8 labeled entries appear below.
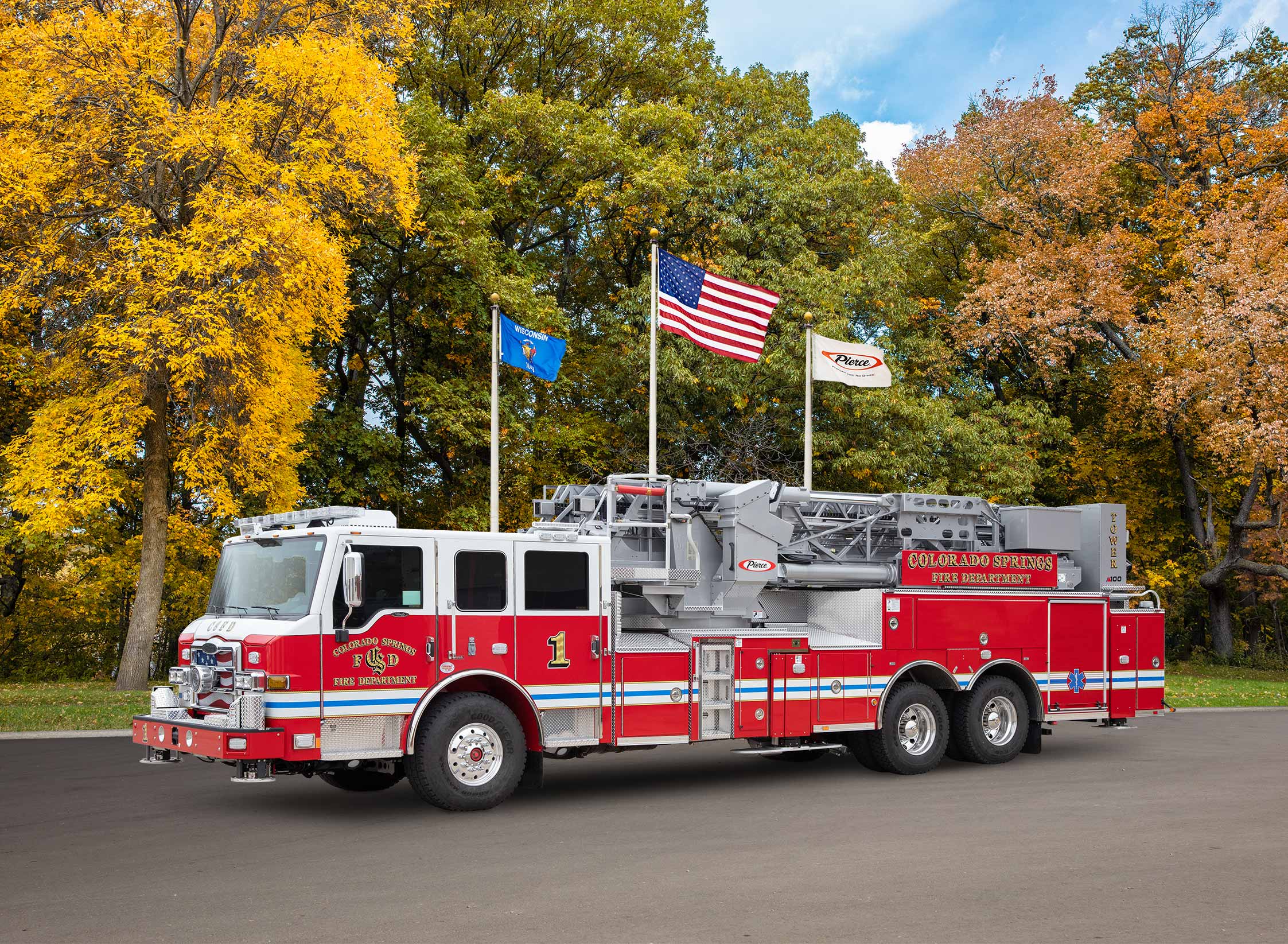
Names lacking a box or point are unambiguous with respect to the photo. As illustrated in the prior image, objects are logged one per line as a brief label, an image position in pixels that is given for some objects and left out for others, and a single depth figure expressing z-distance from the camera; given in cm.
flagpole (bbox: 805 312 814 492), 1905
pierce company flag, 2042
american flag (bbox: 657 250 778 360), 1922
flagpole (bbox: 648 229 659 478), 1724
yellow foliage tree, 2136
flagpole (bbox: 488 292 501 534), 1581
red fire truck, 1053
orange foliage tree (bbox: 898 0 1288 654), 3180
